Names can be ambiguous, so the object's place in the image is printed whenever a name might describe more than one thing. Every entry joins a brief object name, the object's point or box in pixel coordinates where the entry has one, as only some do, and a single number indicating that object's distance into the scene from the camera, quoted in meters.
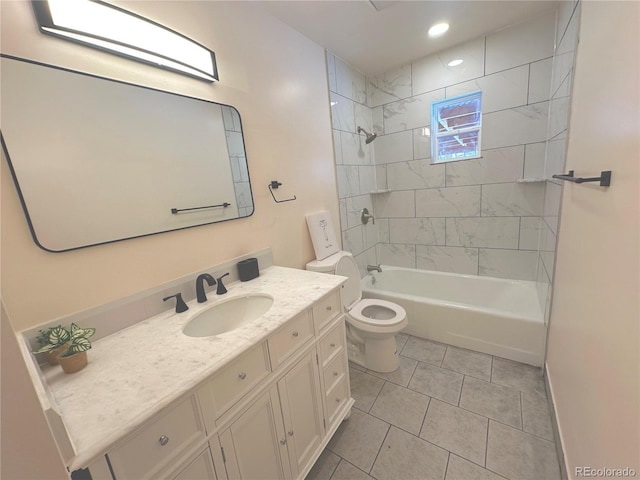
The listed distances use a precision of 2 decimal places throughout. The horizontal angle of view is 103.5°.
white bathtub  1.85
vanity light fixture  0.84
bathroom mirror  0.81
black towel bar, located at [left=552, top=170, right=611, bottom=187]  0.78
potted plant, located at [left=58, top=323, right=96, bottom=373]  0.76
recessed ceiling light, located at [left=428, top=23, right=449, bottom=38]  1.88
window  2.31
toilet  1.81
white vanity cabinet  0.66
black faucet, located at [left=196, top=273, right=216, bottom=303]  1.19
